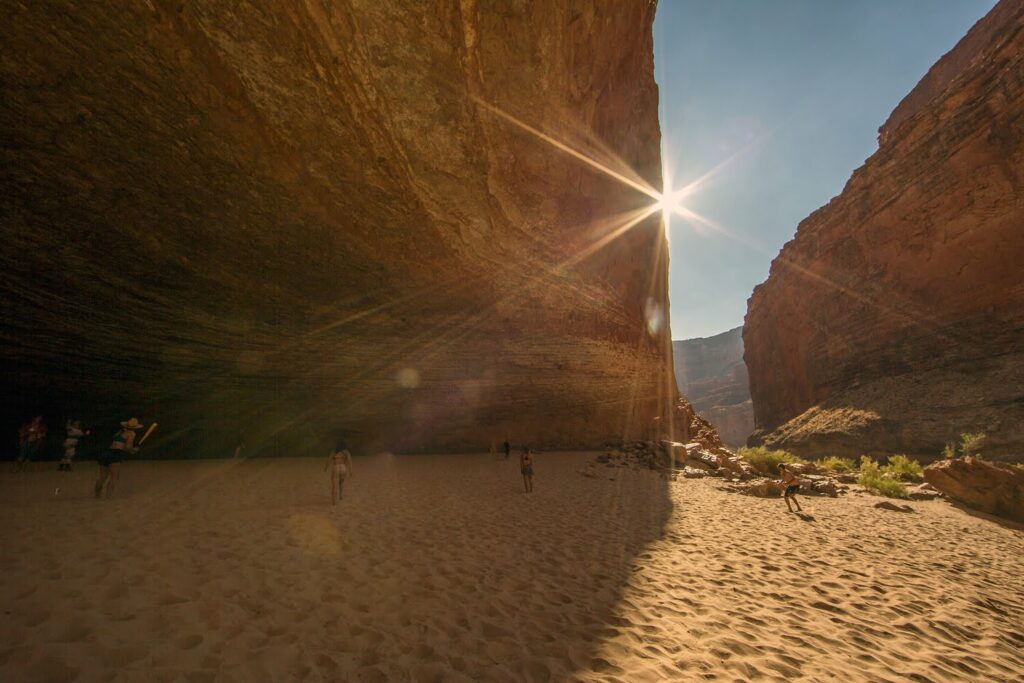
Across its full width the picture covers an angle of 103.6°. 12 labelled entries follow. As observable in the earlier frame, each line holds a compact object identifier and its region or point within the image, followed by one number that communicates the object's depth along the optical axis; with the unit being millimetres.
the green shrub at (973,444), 20203
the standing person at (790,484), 11383
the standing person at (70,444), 11508
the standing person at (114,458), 8242
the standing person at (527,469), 11812
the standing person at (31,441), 11469
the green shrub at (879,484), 13758
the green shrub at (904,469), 16922
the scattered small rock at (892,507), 11461
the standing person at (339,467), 9289
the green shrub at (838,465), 21516
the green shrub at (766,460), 19281
